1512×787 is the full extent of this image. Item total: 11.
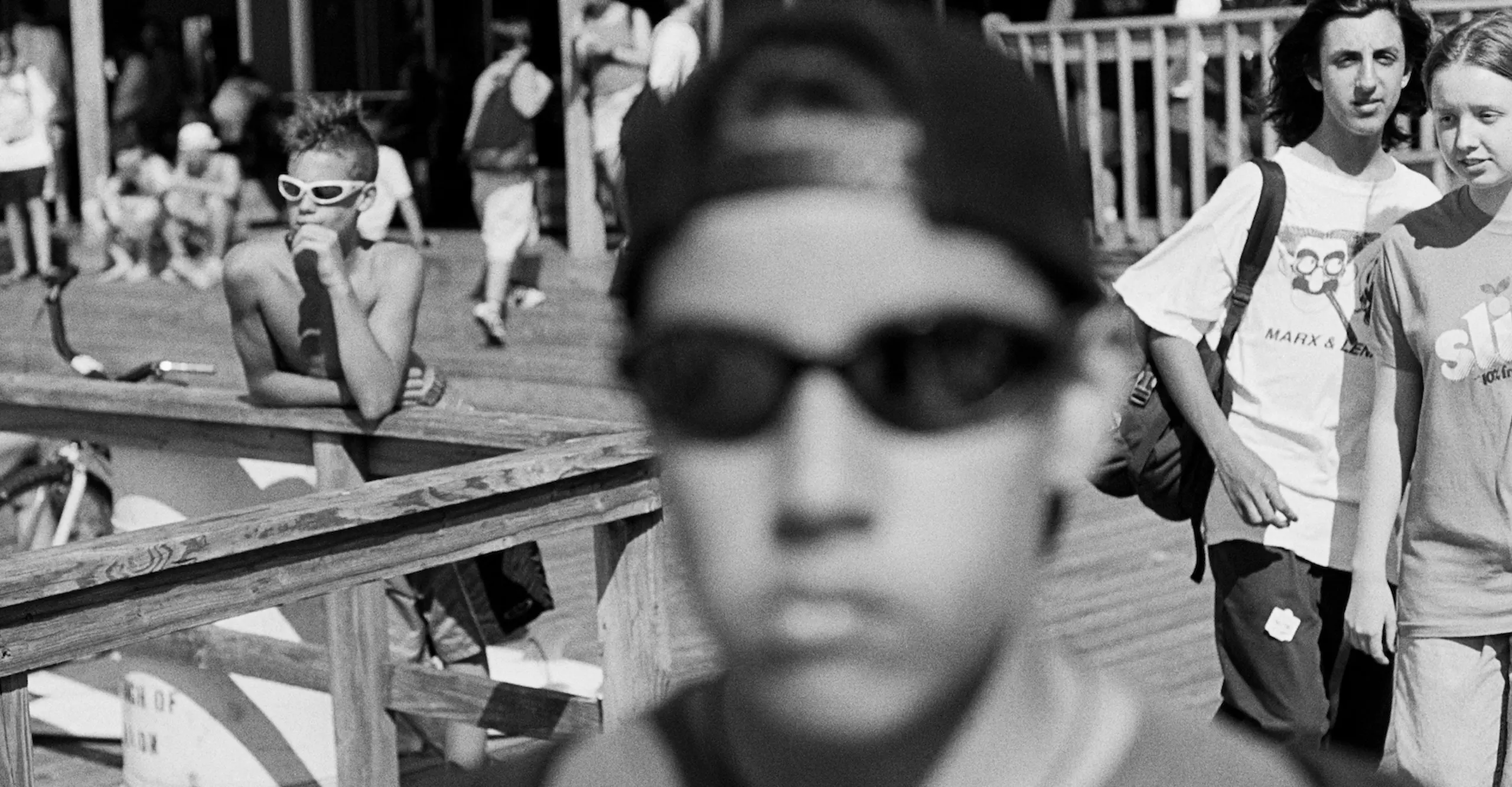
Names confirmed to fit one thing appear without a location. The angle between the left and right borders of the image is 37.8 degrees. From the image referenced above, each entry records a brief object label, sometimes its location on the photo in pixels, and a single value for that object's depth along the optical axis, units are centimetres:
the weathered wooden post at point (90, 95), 1608
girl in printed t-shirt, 366
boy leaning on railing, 503
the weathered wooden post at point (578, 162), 1230
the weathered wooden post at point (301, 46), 1703
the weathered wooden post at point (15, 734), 327
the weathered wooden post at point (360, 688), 436
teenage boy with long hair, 394
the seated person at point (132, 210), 1506
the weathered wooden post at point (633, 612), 432
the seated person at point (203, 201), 1451
